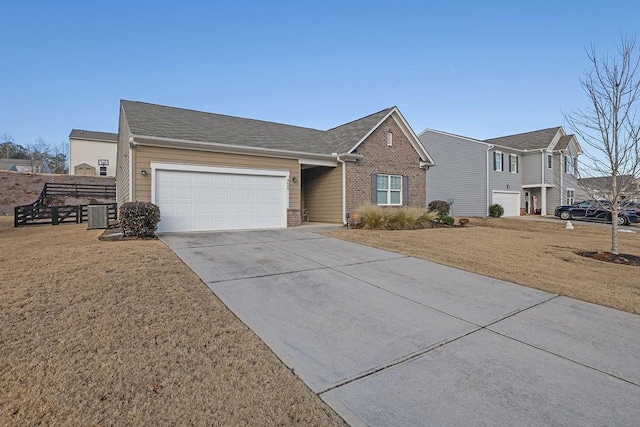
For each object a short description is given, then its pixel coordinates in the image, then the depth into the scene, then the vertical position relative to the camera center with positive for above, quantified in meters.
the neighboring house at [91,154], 37.99 +7.38
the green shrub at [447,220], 15.14 -0.37
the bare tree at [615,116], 7.79 +2.47
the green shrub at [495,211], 24.06 +0.10
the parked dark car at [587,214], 20.31 -0.14
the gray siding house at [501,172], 23.41 +3.22
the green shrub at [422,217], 13.06 -0.19
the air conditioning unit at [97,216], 12.20 -0.12
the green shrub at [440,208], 16.08 +0.23
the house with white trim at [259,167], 10.54 +1.87
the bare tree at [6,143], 52.85 +12.08
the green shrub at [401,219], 12.43 -0.26
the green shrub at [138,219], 8.87 -0.16
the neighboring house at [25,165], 46.32 +7.40
